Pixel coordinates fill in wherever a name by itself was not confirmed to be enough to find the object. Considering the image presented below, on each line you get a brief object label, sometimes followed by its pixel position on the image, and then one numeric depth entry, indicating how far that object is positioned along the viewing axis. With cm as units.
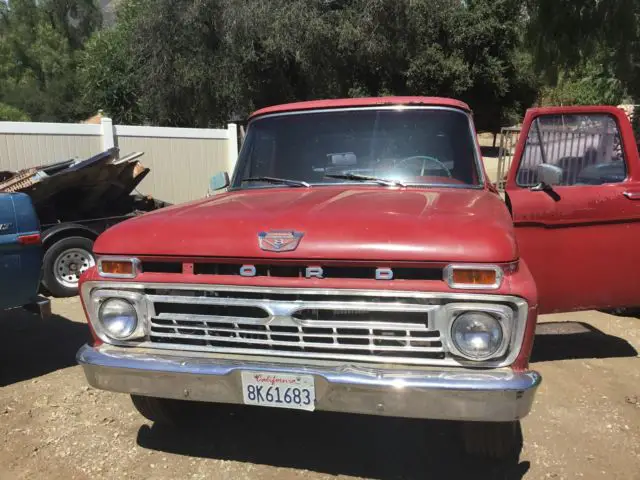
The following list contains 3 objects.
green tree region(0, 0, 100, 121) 3231
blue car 440
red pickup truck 262
